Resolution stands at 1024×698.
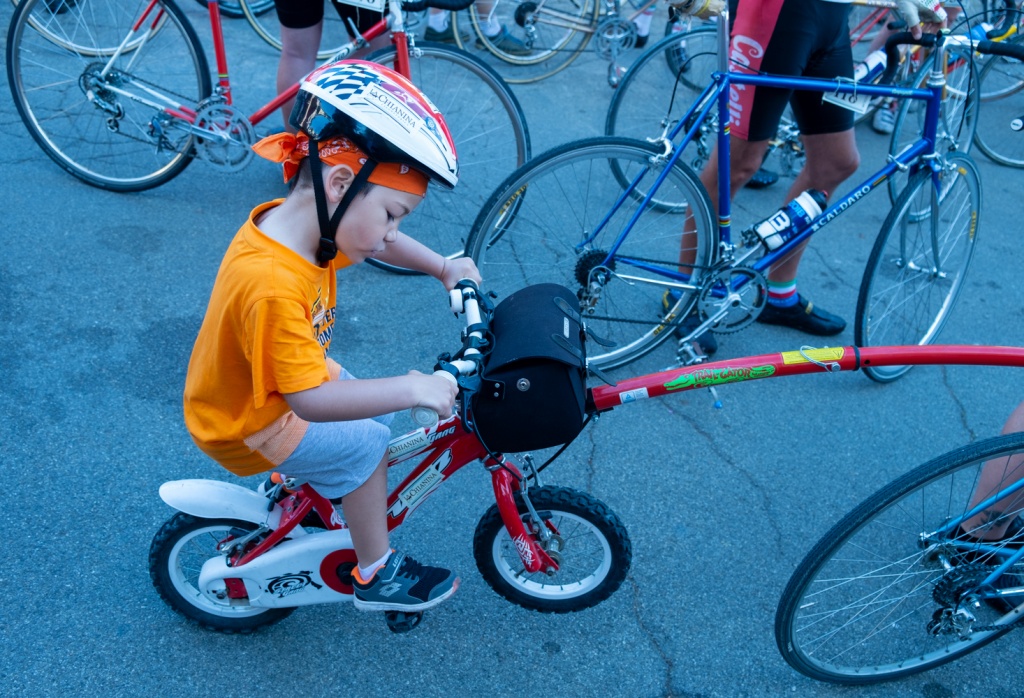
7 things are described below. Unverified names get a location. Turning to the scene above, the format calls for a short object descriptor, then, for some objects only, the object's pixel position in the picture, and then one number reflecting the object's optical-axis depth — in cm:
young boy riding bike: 159
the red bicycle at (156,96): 376
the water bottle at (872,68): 318
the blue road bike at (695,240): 294
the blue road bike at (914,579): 199
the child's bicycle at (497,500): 174
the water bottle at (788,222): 318
